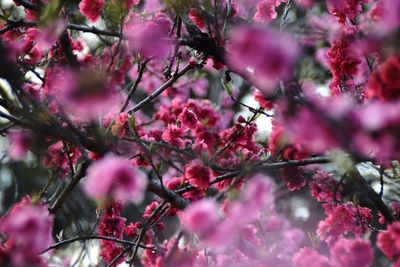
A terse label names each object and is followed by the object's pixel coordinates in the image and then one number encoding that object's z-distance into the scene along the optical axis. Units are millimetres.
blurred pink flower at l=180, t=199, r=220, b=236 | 2192
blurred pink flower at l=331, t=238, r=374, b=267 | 2279
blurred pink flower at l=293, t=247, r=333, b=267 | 2353
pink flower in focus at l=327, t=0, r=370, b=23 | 2502
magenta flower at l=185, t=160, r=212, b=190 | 2318
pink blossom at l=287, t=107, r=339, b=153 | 2110
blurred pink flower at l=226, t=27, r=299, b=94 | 2109
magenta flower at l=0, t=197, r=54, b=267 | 2167
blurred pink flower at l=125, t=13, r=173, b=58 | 2310
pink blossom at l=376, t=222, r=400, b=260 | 2233
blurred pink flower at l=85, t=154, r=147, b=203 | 2195
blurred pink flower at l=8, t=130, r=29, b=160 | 2426
